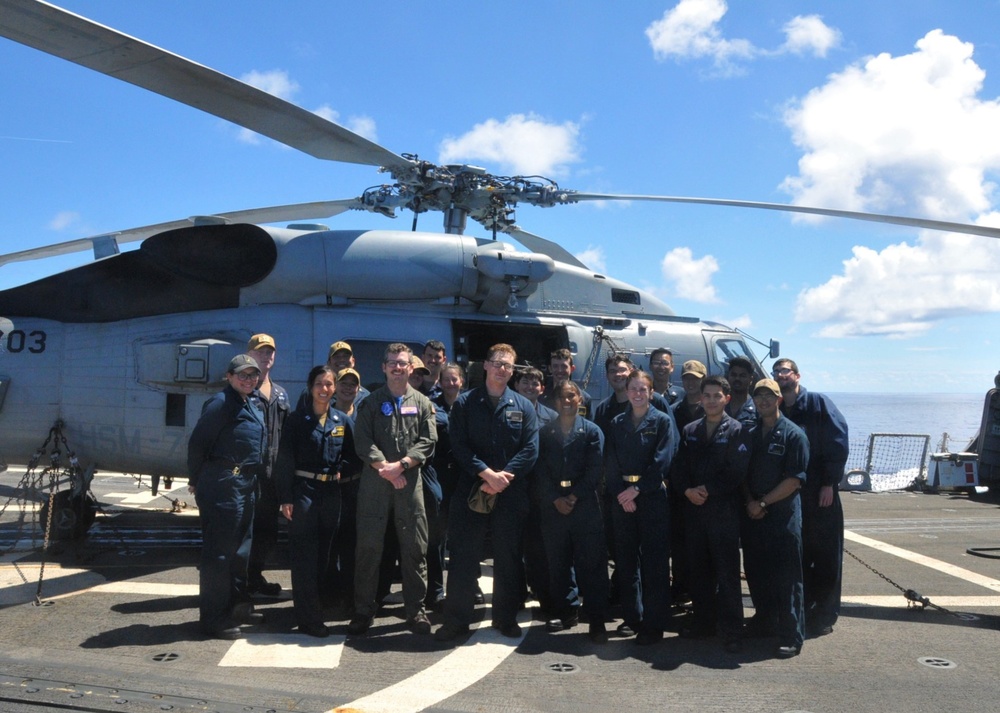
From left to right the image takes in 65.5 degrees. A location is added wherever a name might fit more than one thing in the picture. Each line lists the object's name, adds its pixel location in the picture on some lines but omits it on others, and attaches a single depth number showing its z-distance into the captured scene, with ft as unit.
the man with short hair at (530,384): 19.15
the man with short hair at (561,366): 21.22
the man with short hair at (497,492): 17.24
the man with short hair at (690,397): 20.42
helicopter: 24.64
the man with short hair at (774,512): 17.30
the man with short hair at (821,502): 18.58
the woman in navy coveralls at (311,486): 17.24
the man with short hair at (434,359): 22.29
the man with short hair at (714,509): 17.24
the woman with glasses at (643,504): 17.29
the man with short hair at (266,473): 18.93
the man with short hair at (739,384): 19.67
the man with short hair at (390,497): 17.21
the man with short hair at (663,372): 22.13
